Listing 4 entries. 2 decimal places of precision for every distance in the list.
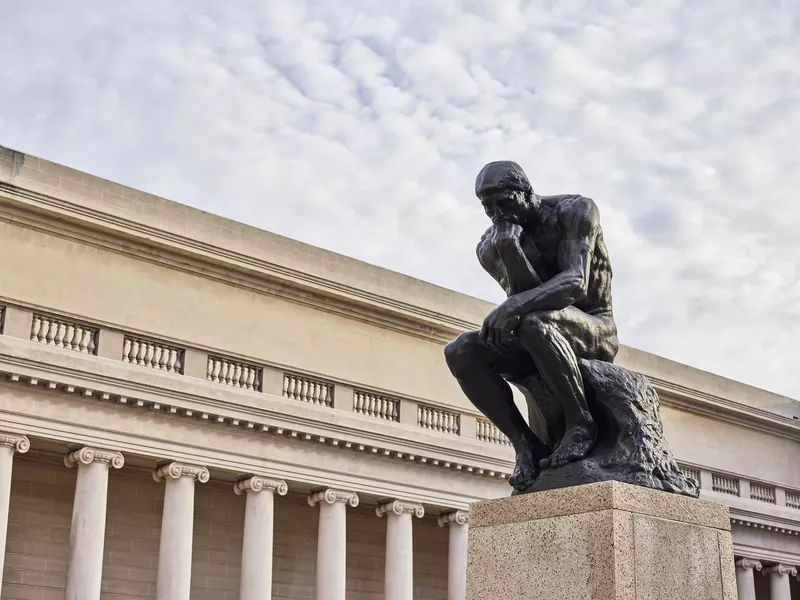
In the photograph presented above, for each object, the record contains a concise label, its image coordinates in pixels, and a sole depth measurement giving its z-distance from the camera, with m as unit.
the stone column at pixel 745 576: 34.25
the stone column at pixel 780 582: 35.62
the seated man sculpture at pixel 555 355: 6.10
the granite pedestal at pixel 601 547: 5.55
